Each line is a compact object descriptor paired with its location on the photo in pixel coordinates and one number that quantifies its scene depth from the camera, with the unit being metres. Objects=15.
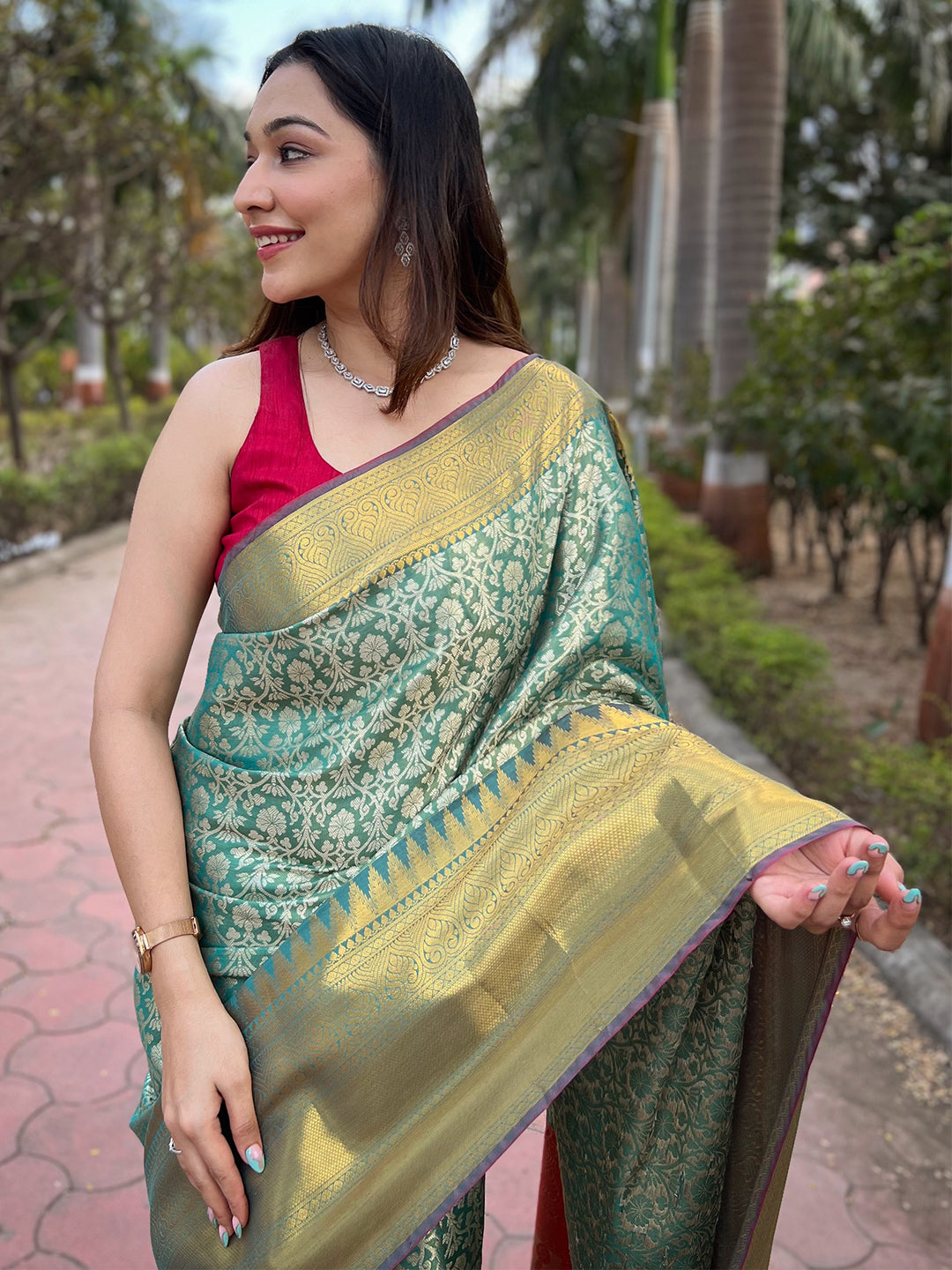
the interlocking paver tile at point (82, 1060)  2.60
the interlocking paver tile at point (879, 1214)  2.26
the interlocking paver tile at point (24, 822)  3.93
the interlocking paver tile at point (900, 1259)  2.18
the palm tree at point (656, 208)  14.30
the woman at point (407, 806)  1.16
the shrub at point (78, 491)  8.91
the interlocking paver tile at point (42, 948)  3.12
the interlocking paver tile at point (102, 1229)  2.12
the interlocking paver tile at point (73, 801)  4.14
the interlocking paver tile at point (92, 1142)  2.33
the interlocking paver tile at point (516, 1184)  2.30
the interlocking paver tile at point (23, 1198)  2.13
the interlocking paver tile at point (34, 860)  3.65
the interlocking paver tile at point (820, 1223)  2.21
